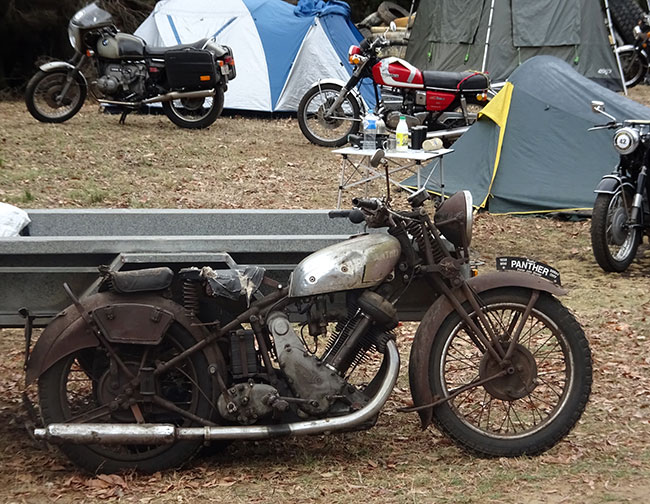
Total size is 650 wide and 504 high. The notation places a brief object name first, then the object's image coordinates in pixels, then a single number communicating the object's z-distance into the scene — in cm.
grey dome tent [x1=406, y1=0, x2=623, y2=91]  1680
